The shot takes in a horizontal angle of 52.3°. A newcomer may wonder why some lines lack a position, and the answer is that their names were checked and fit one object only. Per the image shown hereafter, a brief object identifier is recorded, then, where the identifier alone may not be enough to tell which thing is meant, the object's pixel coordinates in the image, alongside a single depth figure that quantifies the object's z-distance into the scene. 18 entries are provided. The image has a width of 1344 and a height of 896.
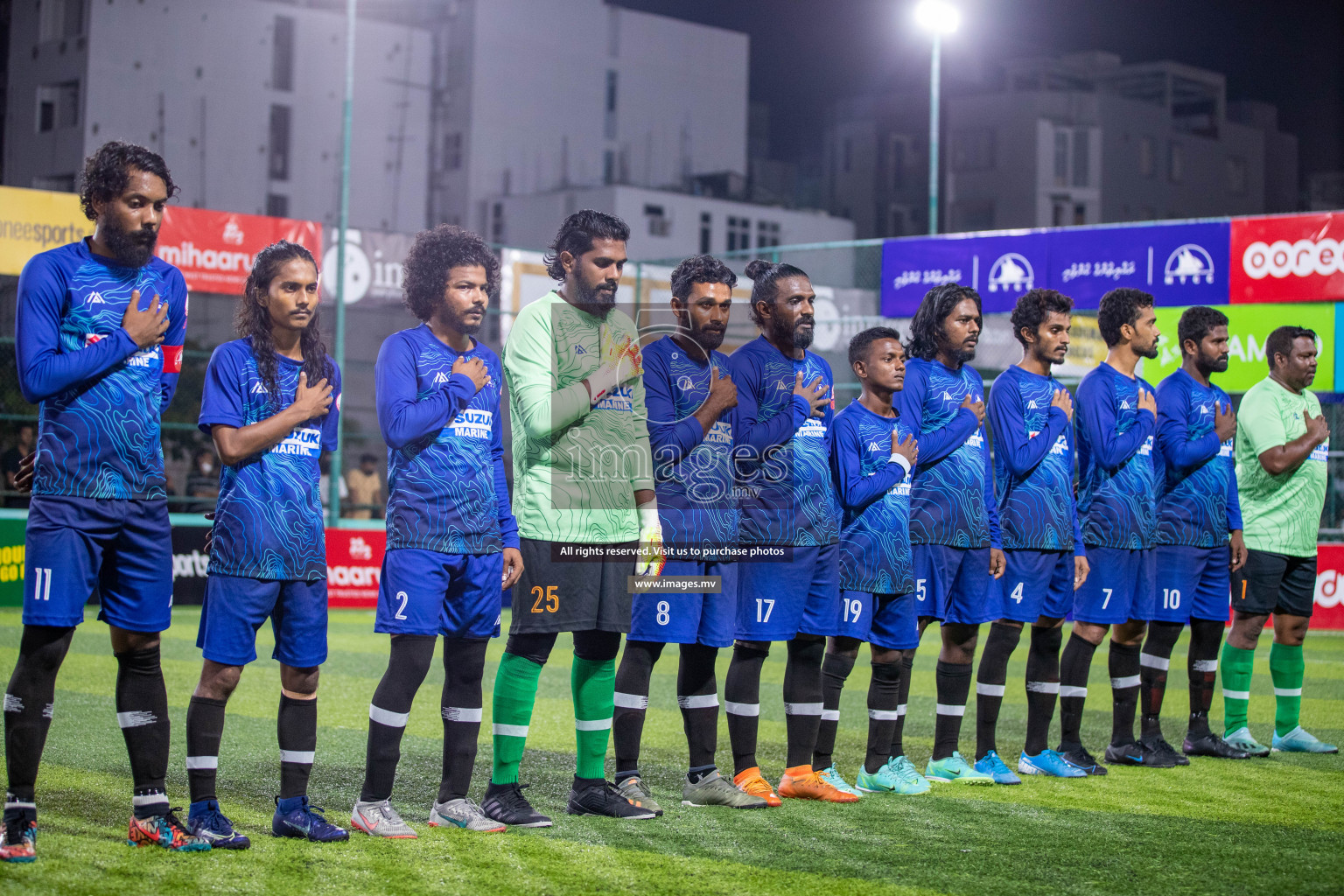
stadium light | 21.77
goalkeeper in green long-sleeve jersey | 5.36
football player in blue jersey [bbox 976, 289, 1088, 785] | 6.80
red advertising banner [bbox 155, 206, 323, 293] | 15.93
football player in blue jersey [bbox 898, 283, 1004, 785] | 6.54
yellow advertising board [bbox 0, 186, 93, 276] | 15.02
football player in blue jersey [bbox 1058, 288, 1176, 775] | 7.20
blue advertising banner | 14.62
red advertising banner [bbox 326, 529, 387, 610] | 15.98
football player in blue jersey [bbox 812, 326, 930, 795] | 6.27
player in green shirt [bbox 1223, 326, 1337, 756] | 7.86
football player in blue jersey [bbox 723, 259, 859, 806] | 5.98
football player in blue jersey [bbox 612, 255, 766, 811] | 5.74
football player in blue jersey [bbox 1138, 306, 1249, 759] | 7.49
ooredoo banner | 13.80
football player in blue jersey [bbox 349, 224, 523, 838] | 5.07
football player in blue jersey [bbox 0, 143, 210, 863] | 4.58
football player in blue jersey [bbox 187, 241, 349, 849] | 4.80
